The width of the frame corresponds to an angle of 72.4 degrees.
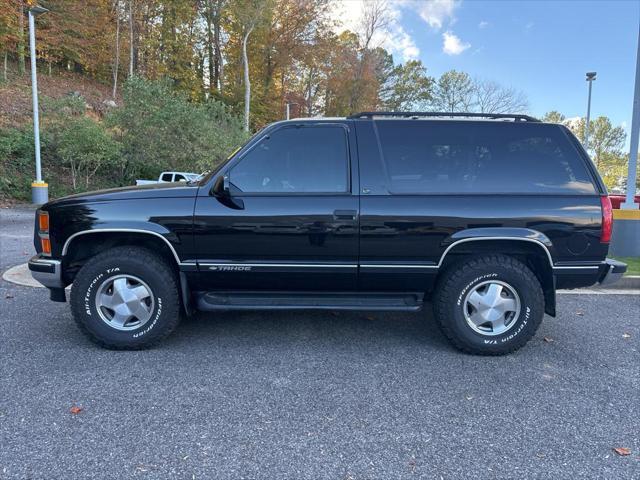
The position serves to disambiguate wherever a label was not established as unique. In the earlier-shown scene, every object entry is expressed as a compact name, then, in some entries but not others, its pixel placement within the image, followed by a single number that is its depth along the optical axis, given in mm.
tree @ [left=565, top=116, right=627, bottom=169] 56531
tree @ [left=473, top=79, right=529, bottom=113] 35844
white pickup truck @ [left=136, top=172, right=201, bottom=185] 16281
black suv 3547
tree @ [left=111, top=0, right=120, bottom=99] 30719
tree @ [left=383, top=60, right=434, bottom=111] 42875
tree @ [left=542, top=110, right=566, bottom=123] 47831
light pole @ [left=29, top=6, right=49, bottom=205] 14391
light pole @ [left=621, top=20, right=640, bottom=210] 7434
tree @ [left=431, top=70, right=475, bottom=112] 41812
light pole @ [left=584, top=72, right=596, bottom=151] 24016
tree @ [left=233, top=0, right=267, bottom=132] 29141
